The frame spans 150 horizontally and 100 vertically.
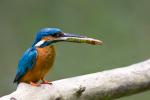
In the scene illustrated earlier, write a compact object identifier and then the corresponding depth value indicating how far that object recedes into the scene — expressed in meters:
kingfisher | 3.90
